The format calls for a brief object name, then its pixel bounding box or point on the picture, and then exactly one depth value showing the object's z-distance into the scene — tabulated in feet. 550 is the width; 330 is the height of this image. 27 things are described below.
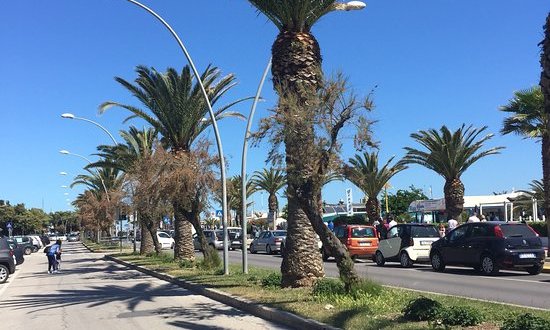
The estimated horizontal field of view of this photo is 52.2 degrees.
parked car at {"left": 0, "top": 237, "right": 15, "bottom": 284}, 71.31
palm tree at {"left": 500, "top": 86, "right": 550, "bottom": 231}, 76.13
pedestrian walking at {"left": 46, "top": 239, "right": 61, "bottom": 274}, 83.61
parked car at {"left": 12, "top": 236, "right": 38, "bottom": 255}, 160.88
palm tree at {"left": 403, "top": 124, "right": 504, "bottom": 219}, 104.99
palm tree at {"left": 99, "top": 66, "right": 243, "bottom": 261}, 77.56
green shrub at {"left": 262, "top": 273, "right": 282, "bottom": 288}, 44.41
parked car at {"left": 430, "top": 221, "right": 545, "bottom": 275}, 53.88
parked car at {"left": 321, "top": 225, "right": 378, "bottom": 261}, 80.94
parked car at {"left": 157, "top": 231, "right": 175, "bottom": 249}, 155.29
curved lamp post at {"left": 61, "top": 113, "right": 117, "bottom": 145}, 111.65
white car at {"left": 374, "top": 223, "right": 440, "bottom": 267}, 69.72
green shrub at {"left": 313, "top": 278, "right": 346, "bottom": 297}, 35.40
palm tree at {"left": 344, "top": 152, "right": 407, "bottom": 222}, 141.69
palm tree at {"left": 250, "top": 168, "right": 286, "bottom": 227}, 184.75
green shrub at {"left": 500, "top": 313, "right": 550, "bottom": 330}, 21.50
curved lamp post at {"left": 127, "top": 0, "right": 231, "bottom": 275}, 57.72
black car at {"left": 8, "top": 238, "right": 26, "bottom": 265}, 100.02
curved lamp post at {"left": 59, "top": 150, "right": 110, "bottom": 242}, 148.33
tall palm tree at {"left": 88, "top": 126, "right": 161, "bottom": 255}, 109.09
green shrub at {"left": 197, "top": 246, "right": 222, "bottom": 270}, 65.21
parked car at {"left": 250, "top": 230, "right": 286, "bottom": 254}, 115.65
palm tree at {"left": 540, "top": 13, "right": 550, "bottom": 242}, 21.47
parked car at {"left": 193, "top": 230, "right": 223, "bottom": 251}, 132.16
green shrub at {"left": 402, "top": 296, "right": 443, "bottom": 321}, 26.86
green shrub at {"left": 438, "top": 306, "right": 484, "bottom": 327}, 25.68
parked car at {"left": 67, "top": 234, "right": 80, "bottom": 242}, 331.36
